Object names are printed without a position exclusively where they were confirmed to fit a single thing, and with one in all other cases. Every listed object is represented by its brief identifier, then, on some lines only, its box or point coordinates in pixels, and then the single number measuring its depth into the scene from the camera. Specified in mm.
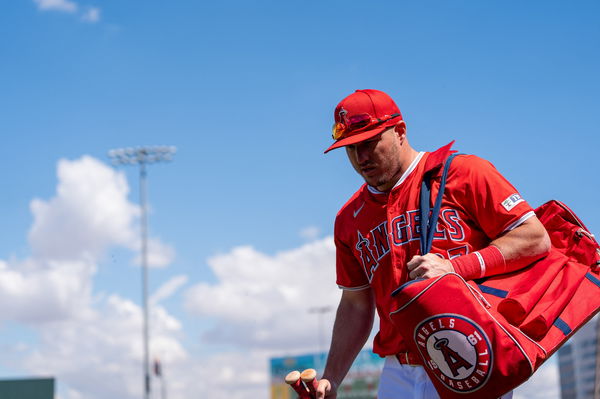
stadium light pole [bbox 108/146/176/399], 40312
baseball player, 3459
